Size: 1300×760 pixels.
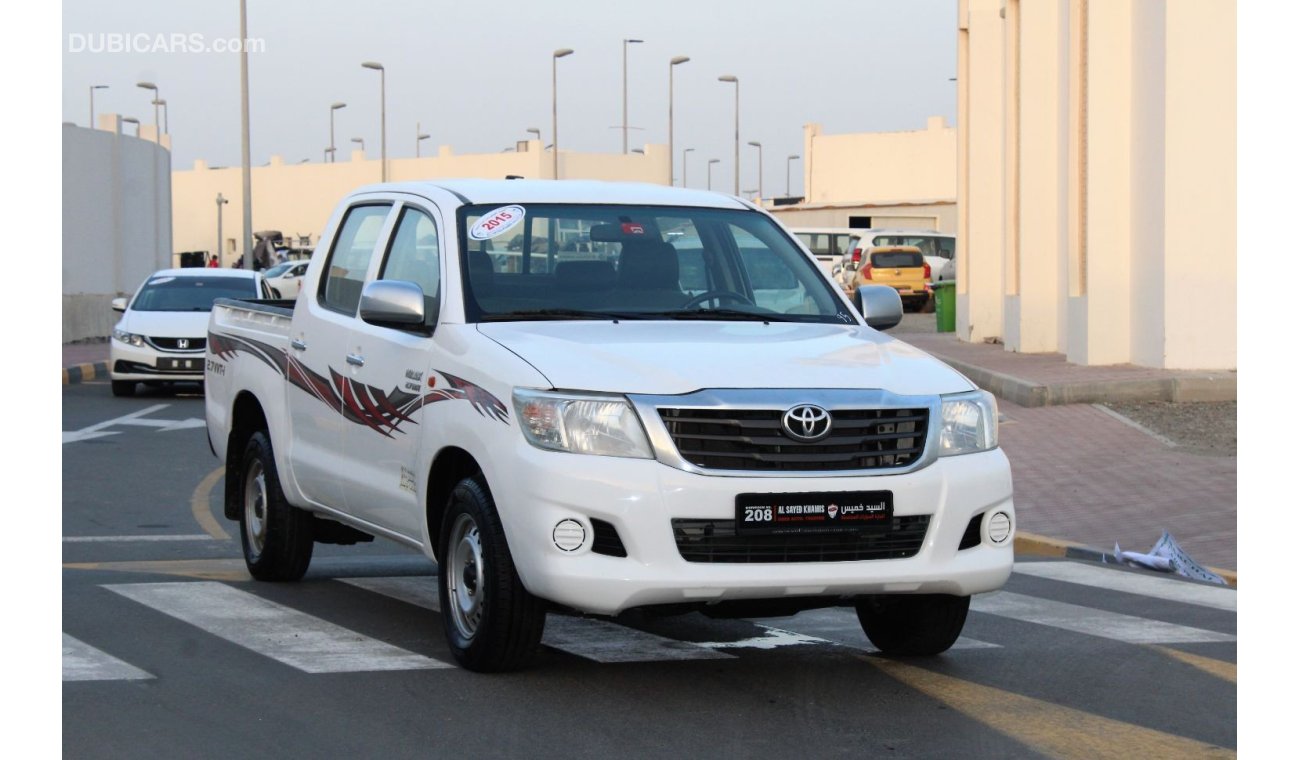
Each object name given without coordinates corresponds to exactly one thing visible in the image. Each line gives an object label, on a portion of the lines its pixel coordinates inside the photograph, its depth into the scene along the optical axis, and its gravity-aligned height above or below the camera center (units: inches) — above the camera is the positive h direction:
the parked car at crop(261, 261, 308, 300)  2047.6 +32.4
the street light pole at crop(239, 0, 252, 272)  1659.7 +181.1
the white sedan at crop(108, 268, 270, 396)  886.4 -15.1
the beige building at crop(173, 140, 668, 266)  3617.1 +260.2
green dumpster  1432.1 -0.7
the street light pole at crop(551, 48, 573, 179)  2490.2 +278.4
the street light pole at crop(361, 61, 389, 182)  2817.4 +291.0
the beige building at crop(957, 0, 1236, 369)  769.6 +56.8
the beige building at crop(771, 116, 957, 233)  2989.7 +223.0
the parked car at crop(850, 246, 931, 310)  1807.3 +36.9
